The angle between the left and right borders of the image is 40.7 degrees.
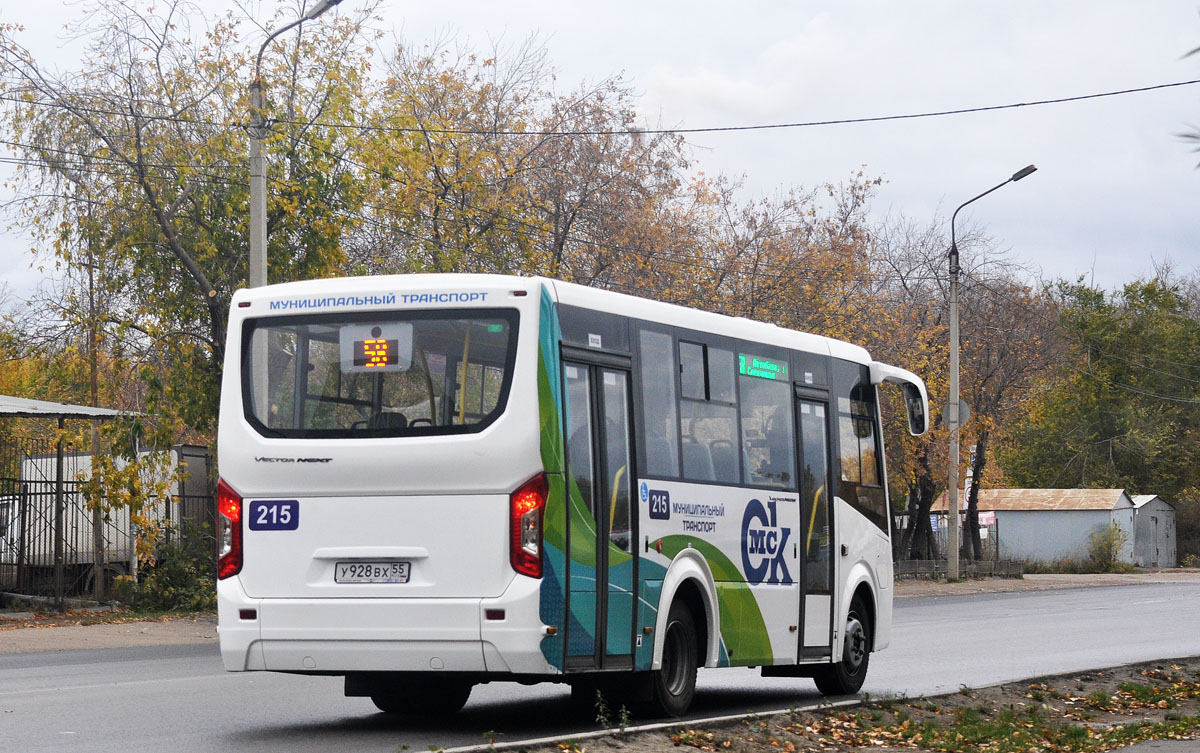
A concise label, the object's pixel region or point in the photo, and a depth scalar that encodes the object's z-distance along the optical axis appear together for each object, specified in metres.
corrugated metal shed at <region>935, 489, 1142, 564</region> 67.38
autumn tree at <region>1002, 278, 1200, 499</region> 81.06
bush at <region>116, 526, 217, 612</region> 26.66
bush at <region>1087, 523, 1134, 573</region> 65.06
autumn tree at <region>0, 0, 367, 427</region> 25.41
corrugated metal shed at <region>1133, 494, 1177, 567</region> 70.69
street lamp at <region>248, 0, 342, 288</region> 21.39
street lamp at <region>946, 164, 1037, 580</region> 39.56
